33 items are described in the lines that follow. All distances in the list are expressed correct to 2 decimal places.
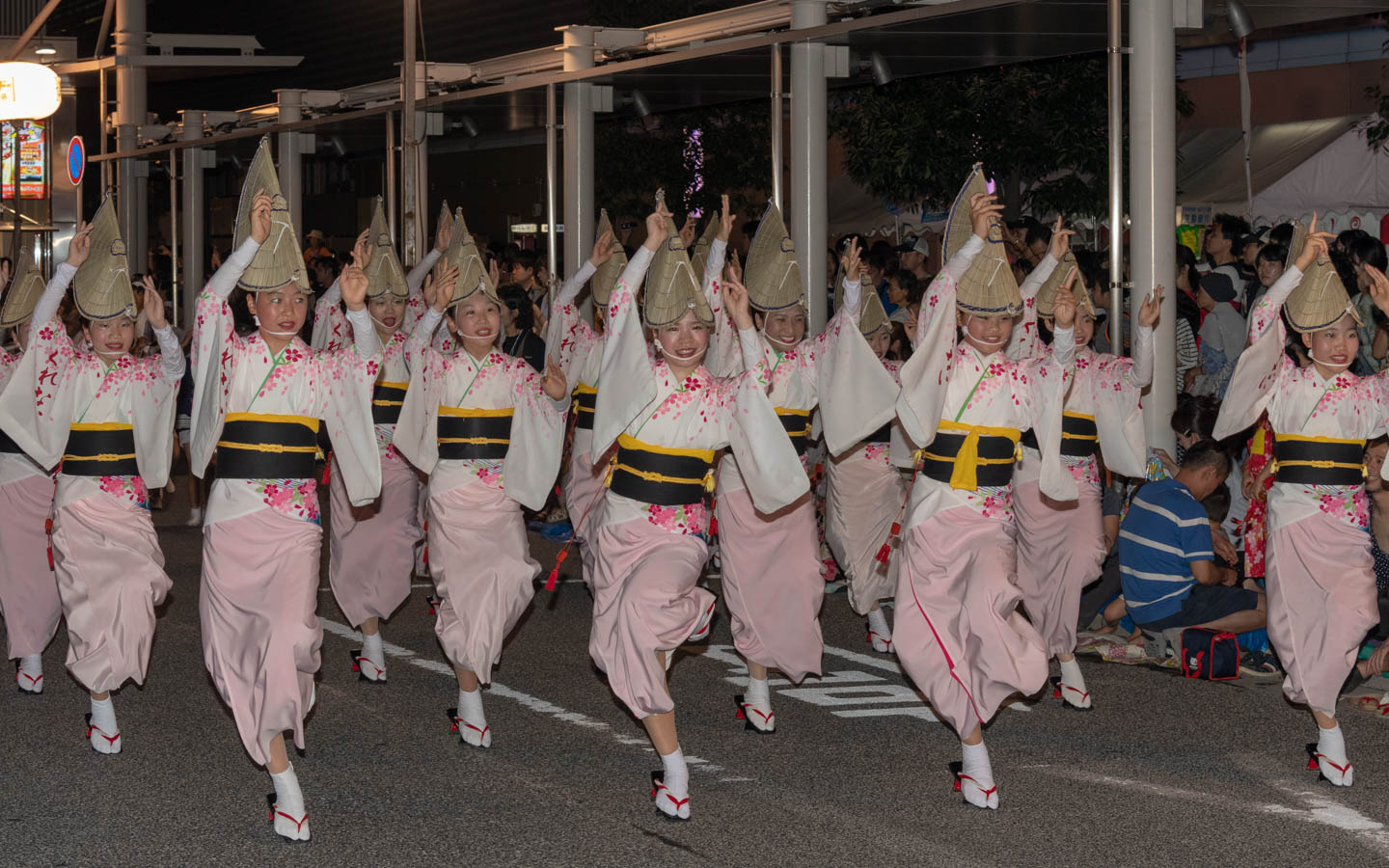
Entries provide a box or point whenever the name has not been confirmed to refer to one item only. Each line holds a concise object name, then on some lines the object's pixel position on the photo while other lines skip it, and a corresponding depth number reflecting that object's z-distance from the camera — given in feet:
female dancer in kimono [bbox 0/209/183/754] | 21.99
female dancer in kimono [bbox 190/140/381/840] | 18.35
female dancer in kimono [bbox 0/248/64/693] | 24.45
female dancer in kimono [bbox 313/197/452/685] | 25.45
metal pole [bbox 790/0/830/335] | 33.86
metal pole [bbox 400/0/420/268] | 38.04
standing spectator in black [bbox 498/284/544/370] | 37.29
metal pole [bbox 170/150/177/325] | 57.93
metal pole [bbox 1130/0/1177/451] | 27.25
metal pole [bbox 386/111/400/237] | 42.78
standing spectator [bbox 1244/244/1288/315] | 29.48
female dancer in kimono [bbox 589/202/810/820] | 19.15
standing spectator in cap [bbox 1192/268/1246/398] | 30.71
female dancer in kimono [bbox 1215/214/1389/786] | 20.11
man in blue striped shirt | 25.22
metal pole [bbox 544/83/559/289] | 40.11
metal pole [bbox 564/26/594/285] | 39.70
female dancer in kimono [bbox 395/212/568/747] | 22.00
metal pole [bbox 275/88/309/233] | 49.90
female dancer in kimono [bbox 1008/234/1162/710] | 24.56
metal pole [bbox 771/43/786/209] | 33.63
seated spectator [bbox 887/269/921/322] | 35.27
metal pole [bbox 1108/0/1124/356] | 27.20
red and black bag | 24.77
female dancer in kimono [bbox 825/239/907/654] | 27.81
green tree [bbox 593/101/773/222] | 67.15
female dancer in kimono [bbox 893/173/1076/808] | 19.16
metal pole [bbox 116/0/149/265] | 65.72
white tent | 48.80
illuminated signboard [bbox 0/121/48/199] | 59.67
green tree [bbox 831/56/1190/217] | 42.32
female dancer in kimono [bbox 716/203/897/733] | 21.79
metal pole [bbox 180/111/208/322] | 58.18
